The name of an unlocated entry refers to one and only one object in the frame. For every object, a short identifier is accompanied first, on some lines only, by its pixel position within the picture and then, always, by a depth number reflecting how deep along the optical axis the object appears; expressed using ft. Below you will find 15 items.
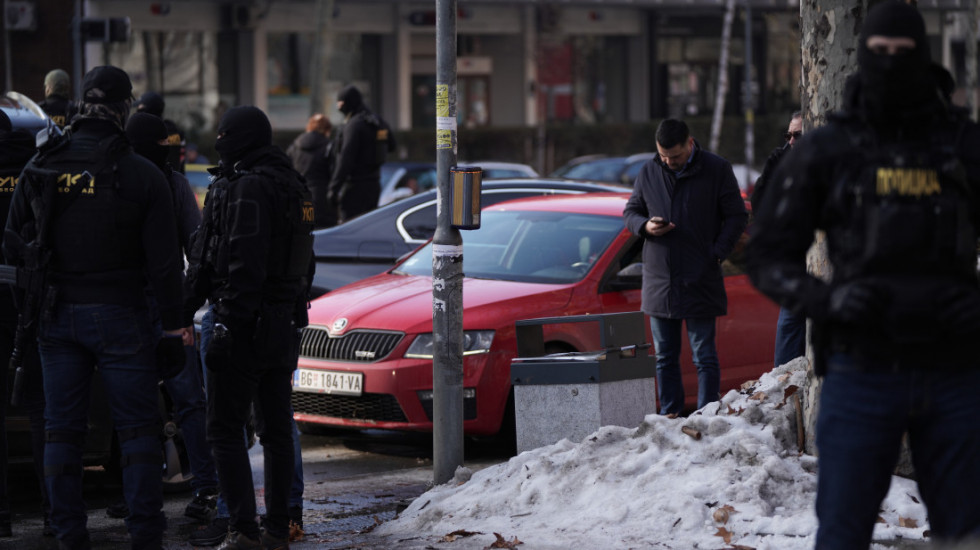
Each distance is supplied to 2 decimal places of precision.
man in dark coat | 53.93
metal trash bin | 47.42
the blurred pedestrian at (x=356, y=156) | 92.58
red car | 55.77
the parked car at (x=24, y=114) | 52.75
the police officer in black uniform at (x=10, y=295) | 42.45
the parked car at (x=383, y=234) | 75.36
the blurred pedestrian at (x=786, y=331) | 54.95
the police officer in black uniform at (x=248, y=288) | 37.60
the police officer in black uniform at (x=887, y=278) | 24.08
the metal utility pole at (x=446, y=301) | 46.78
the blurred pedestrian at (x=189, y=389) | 44.01
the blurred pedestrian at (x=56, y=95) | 68.49
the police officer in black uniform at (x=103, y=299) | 36.14
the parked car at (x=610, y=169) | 162.25
